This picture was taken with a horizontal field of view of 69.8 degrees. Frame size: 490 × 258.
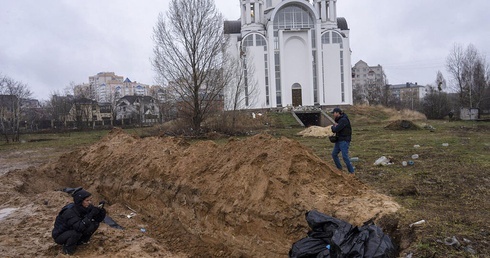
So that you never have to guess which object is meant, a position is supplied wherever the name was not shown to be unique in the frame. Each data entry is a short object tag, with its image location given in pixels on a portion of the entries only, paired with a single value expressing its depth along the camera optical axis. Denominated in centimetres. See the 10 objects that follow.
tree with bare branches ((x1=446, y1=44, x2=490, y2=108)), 4544
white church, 4278
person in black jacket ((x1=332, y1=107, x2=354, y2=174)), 848
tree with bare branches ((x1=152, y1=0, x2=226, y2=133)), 2534
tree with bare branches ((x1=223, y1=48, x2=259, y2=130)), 2848
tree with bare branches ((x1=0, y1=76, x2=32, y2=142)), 3454
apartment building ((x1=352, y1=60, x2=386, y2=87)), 11051
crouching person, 552
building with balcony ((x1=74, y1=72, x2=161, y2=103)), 13012
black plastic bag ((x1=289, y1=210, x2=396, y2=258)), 398
